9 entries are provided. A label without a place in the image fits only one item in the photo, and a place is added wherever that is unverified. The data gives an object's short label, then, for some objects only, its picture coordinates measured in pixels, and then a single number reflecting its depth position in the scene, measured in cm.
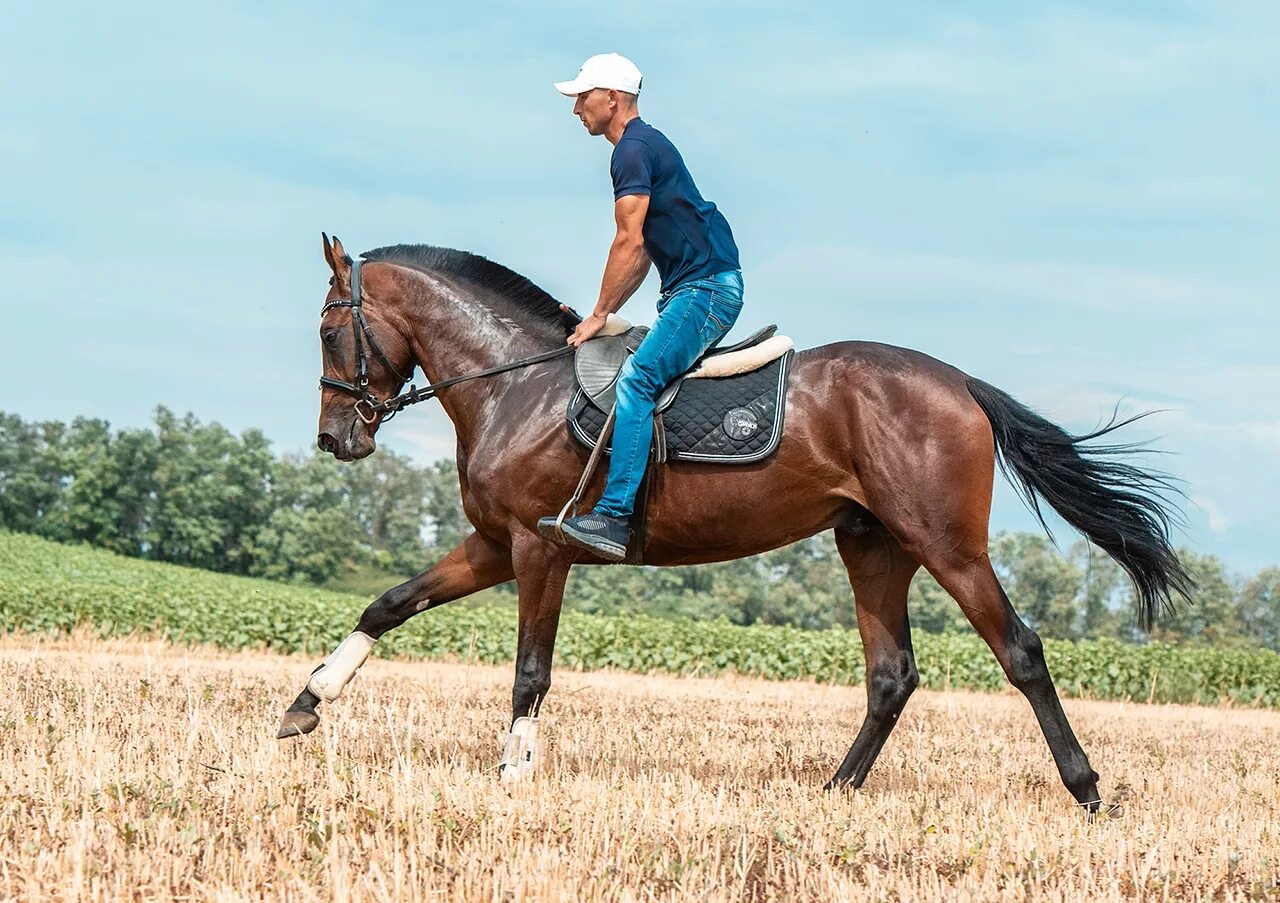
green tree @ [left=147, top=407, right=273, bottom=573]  6228
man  636
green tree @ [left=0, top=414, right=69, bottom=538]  6475
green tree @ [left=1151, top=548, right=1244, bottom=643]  4728
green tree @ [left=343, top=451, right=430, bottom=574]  6431
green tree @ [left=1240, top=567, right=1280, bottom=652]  5444
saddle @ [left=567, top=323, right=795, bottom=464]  651
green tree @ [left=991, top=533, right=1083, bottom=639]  4862
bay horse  645
